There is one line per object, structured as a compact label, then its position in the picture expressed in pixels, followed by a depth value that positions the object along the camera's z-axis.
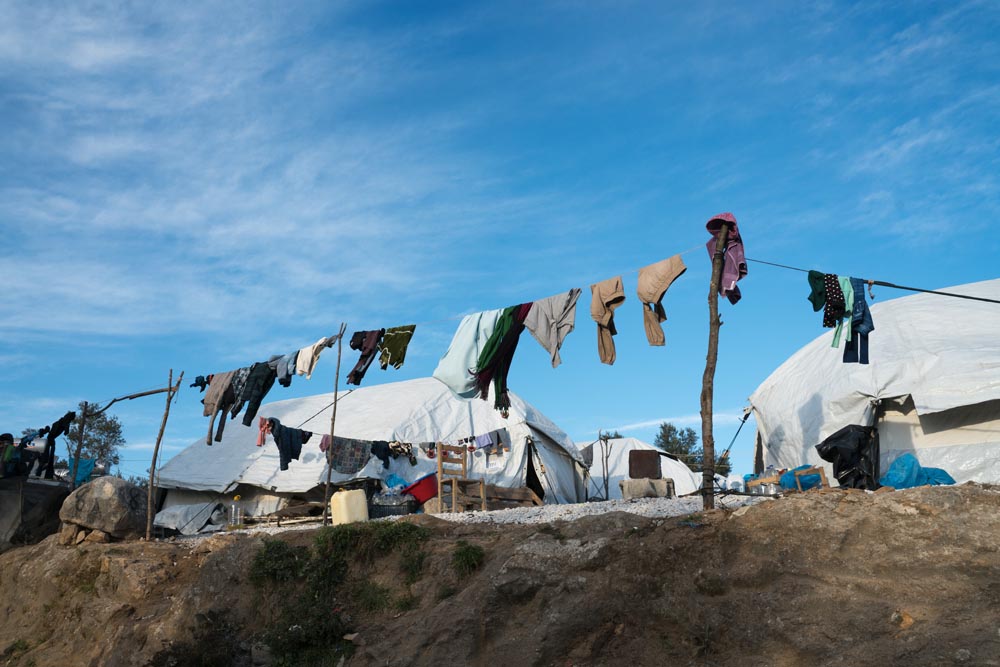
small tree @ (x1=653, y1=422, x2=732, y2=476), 46.56
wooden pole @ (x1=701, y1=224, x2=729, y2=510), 8.98
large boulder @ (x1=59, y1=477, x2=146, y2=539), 13.77
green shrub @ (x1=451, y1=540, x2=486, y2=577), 8.77
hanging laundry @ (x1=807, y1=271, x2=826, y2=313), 10.55
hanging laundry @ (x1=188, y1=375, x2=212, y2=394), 15.97
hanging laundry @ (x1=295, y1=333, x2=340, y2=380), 14.24
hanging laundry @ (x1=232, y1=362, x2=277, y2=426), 15.33
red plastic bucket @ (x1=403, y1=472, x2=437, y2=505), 16.69
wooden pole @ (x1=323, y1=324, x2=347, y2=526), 13.89
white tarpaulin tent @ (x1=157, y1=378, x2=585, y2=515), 20.39
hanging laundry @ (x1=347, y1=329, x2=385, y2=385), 13.72
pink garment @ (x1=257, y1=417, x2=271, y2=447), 18.58
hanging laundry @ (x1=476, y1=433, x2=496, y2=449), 20.86
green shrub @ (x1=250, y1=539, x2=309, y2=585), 9.80
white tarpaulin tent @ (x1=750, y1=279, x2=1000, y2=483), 13.37
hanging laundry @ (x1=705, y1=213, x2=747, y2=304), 9.72
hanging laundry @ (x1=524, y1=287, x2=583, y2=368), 11.39
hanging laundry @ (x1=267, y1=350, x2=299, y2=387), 14.78
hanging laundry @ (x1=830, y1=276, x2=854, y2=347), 10.51
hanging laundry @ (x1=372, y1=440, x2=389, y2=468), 19.47
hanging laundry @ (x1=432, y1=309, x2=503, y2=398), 12.10
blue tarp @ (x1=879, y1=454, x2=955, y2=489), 11.98
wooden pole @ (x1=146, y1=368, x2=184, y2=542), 13.67
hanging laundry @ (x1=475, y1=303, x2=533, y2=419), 11.96
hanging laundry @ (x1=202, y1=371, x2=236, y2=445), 15.60
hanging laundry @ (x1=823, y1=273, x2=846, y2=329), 10.49
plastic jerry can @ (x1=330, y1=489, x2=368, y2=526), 11.73
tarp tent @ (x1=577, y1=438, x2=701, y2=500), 28.31
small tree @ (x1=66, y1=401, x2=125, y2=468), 33.84
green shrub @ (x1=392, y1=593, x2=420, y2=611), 8.81
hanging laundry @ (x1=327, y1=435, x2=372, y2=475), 19.00
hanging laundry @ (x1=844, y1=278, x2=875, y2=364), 10.52
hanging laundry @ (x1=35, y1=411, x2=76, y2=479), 17.53
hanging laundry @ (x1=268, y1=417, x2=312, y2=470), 18.09
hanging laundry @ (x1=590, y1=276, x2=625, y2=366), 10.92
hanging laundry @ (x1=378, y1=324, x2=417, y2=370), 13.55
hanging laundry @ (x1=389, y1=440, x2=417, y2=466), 19.80
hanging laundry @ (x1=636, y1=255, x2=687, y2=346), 10.42
